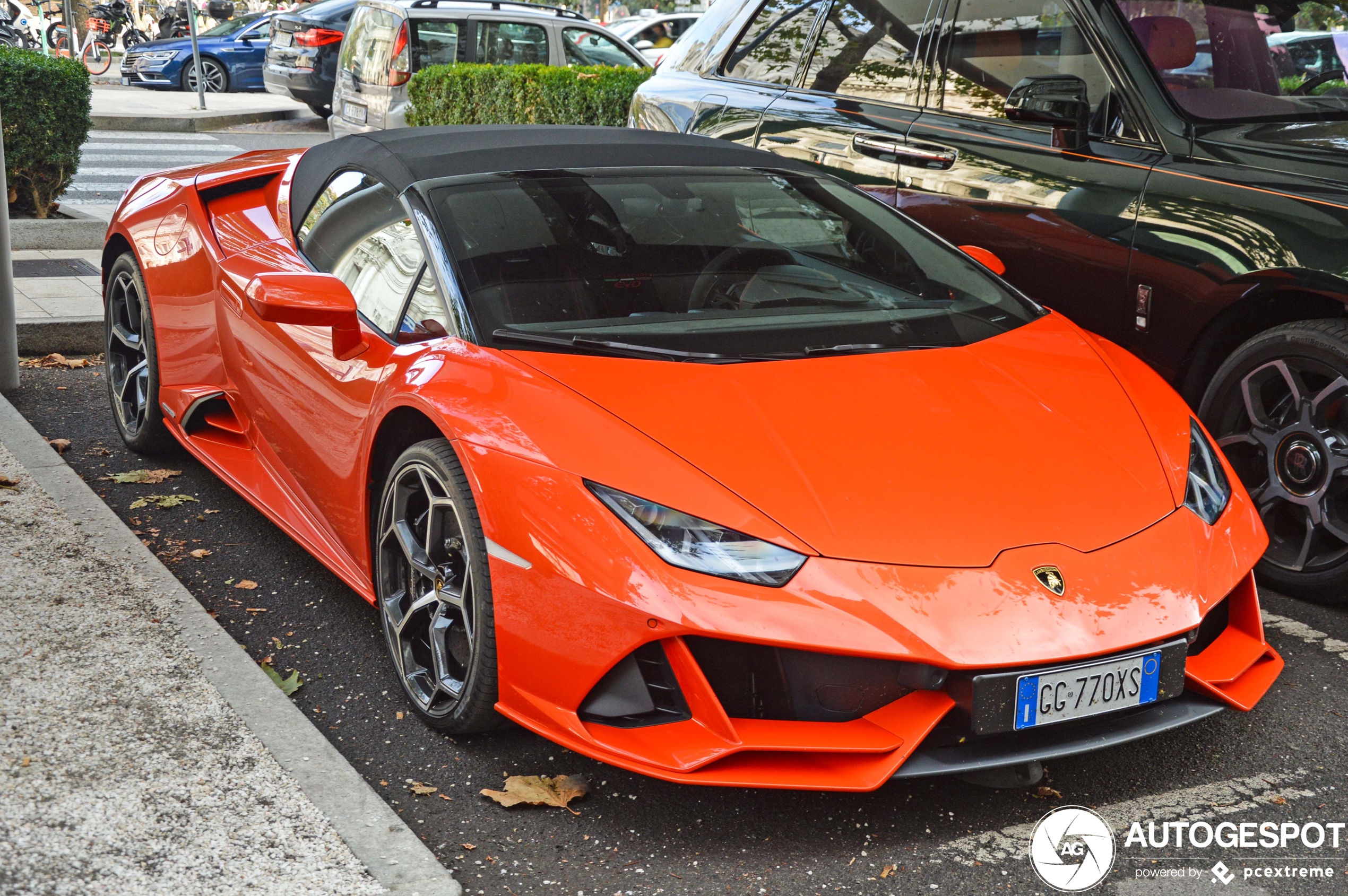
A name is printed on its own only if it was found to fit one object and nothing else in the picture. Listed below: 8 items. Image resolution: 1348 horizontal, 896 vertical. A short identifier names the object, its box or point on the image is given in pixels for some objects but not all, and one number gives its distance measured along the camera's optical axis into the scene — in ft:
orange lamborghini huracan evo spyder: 7.89
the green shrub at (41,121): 27.25
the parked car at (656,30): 76.33
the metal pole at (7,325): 17.38
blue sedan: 70.95
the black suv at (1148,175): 11.96
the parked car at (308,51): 56.24
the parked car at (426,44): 40.91
